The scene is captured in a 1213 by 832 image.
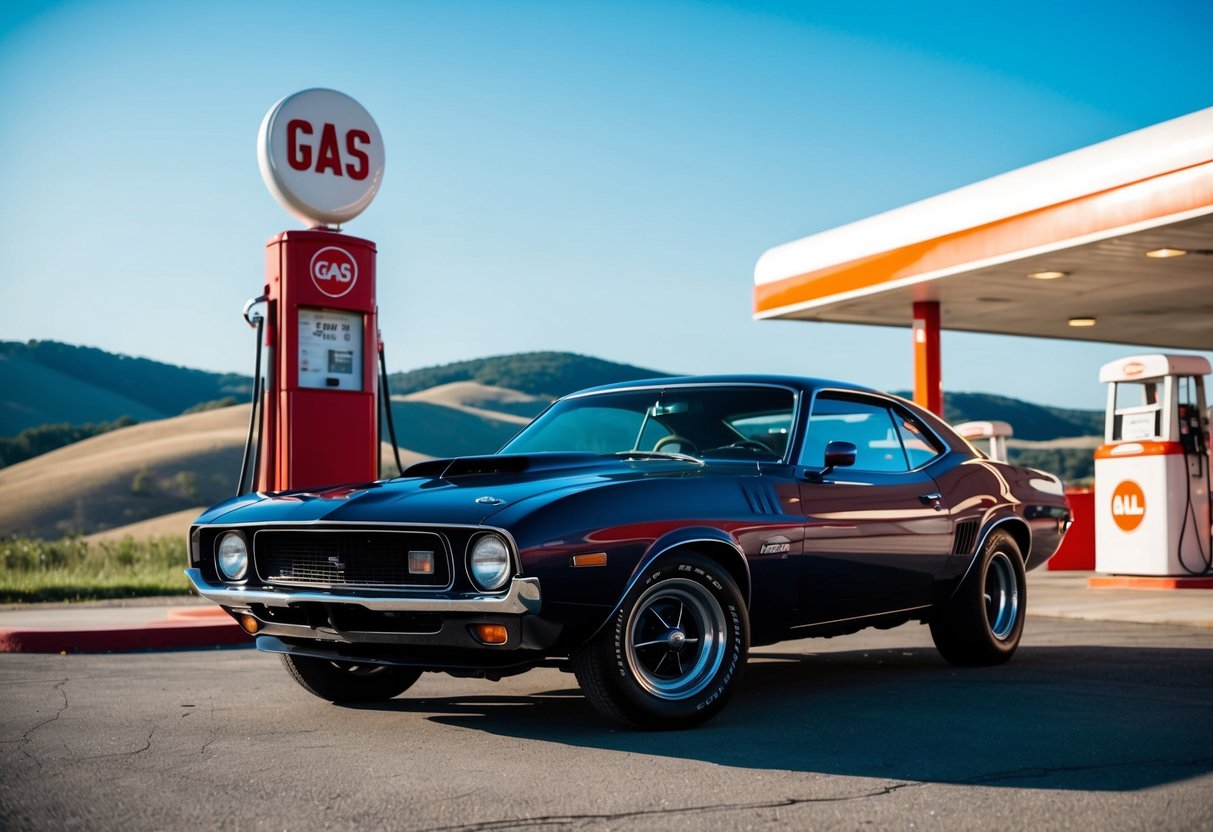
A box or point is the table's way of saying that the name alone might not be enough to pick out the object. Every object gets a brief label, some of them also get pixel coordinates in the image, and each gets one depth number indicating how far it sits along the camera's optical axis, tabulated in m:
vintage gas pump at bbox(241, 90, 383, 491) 9.49
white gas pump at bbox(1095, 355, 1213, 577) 14.12
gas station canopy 11.30
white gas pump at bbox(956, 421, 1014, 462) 18.22
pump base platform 13.57
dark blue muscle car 4.84
